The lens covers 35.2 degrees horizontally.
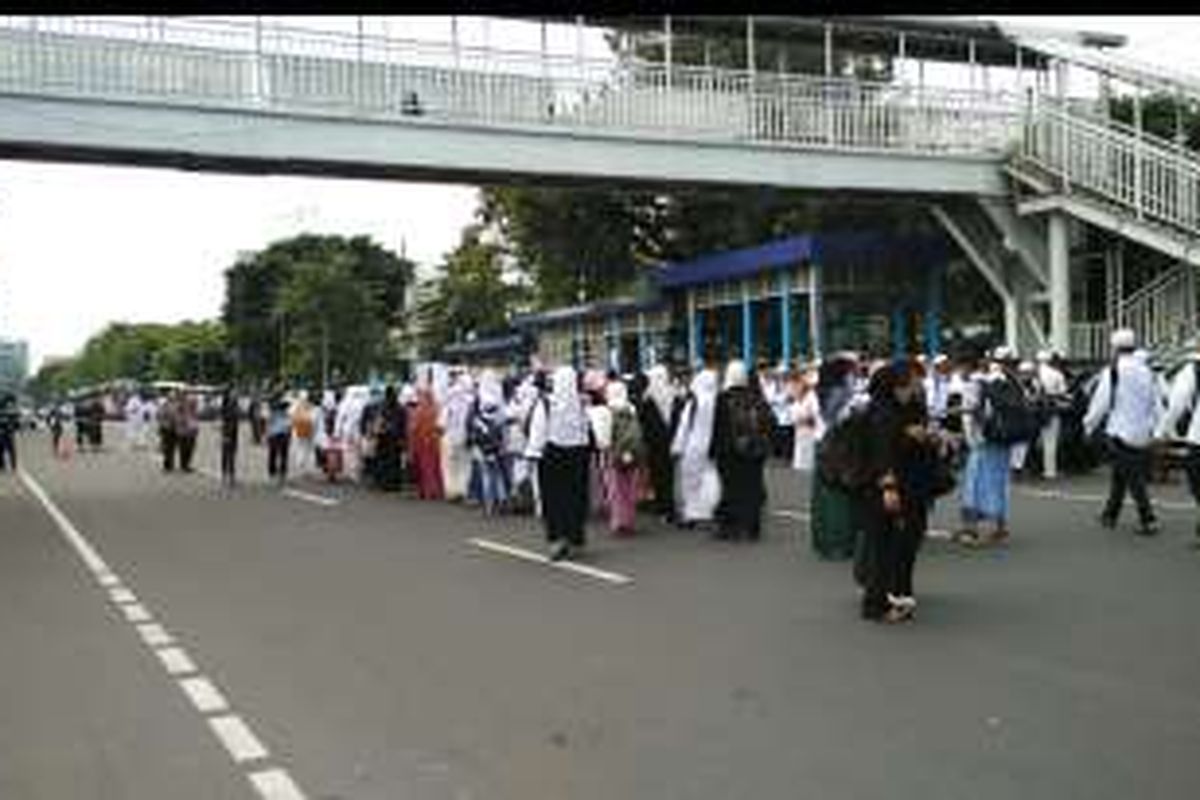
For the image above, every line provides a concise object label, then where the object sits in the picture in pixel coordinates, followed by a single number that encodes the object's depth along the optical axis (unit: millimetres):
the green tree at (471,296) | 68750
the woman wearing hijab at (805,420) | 21109
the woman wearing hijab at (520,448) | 20433
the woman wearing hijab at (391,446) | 27422
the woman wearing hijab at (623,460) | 18719
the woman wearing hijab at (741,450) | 17031
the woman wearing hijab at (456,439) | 23688
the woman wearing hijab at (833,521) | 15289
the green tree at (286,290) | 96688
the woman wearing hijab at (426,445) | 25406
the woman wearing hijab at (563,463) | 16125
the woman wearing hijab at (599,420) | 18875
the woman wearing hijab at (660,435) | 19609
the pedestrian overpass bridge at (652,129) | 28281
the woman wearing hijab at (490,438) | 22062
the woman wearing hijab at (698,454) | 18125
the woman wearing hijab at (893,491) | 11680
